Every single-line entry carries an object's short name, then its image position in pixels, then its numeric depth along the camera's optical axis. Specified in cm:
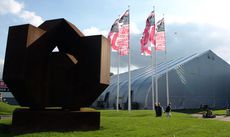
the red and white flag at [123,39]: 2051
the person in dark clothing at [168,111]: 1559
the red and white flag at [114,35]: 2035
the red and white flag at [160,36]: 2160
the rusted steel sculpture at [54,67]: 812
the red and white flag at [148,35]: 2104
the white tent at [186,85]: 2956
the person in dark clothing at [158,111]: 1593
